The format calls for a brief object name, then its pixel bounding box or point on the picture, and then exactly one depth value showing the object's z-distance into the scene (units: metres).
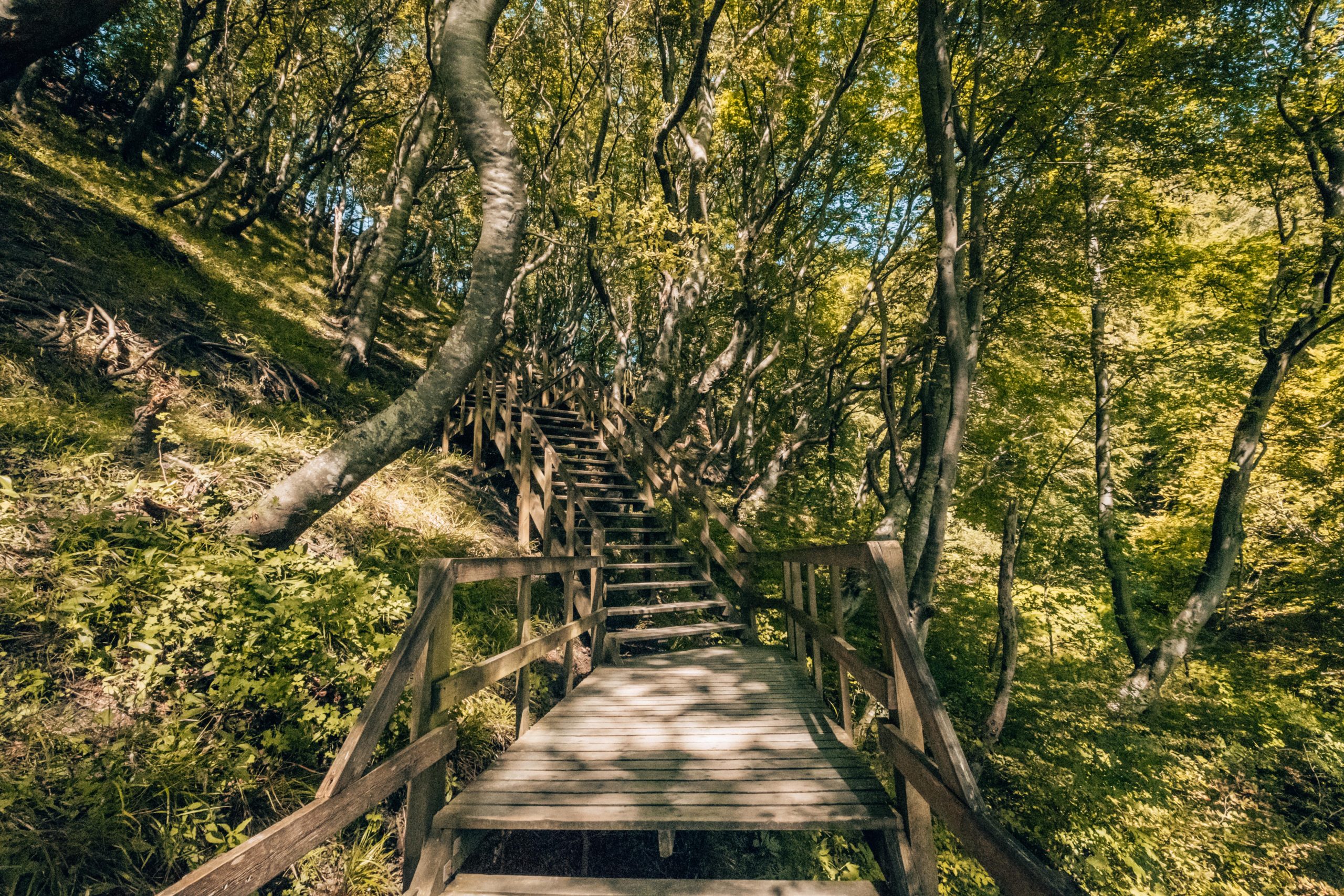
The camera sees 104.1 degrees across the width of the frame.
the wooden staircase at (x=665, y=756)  1.94
